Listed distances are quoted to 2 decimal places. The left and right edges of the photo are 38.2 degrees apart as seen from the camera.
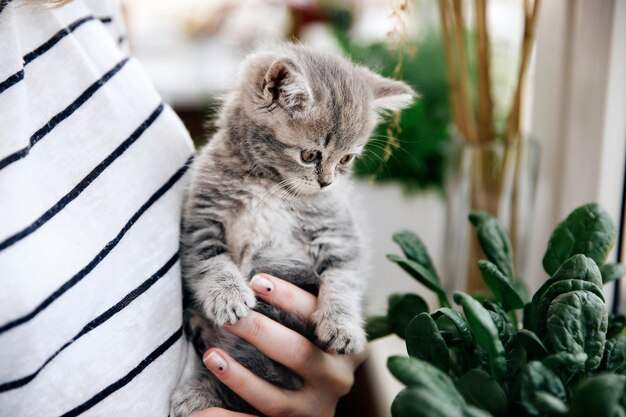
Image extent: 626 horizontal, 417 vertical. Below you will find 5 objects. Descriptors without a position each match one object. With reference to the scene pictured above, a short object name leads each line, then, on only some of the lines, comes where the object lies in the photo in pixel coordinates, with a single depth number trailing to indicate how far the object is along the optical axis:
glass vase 0.63
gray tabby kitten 0.50
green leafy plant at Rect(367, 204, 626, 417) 0.36
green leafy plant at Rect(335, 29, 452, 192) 0.75
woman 0.44
